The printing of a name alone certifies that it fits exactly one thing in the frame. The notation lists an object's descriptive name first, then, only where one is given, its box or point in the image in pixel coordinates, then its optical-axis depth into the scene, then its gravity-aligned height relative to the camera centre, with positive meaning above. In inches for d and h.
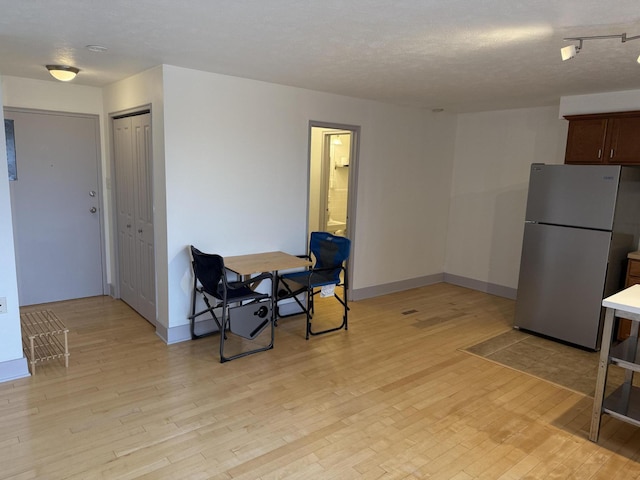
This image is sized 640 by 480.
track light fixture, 97.0 +32.2
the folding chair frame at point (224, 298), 143.7 -41.6
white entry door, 183.9 -16.3
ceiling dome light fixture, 151.9 +33.2
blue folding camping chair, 167.9 -38.4
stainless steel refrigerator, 155.5 -21.0
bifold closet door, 165.6 -16.6
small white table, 101.9 -40.8
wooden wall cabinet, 162.7 +18.3
